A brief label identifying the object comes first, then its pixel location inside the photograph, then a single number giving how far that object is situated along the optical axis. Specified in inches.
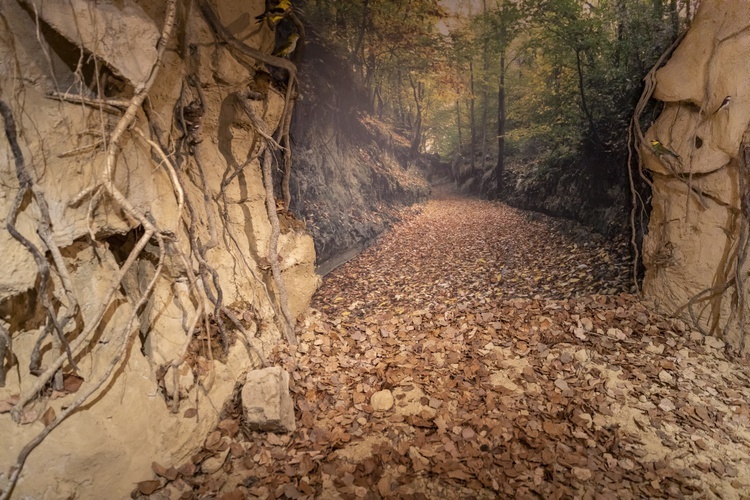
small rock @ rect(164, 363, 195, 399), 107.1
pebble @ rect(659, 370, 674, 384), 120.7
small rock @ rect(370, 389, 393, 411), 119.7
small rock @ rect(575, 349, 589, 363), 133.6
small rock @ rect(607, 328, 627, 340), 143.6
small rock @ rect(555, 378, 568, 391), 121.8
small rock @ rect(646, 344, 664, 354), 135.3
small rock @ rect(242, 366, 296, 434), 106.8
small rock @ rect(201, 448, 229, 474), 97.0
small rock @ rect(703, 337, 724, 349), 135.3
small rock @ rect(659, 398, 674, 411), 110.3
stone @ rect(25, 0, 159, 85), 84.8
